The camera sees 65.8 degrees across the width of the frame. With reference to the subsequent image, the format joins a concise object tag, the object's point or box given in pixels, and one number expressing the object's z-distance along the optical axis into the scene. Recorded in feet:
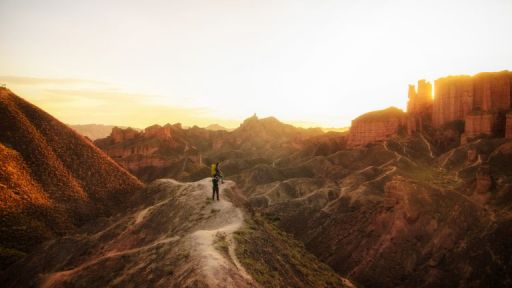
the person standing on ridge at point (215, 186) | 95.86
